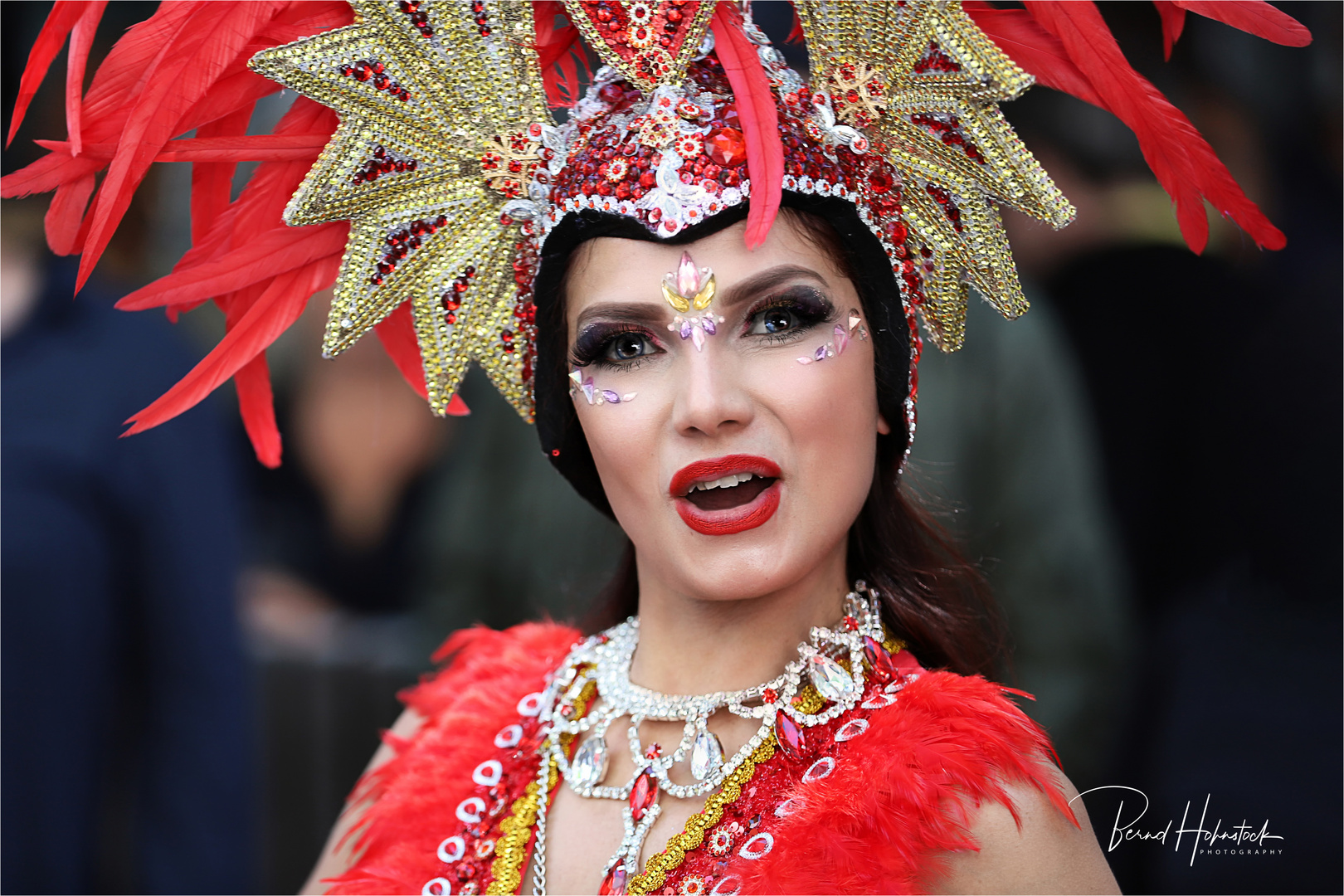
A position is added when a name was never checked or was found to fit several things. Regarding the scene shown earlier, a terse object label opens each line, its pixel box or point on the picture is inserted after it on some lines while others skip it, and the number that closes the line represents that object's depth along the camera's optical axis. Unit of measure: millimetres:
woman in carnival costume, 2761
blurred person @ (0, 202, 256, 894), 3058
